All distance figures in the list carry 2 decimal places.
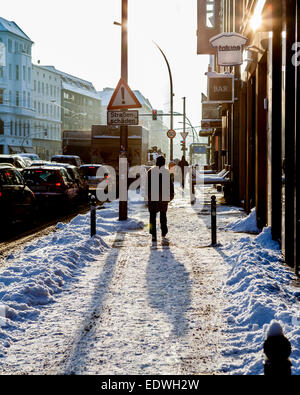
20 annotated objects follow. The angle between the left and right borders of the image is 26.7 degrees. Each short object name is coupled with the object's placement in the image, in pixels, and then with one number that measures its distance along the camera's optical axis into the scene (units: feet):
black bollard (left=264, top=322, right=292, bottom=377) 9.39
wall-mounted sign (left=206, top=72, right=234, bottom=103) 67.36
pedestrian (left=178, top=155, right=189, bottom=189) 113.98
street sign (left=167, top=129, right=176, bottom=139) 117.66
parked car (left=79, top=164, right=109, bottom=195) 105.40
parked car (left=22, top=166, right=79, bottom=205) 64.49
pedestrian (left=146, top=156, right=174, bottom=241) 42.42
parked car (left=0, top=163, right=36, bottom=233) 46.32
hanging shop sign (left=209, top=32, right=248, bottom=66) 57.16
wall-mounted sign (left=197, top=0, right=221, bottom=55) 109.60
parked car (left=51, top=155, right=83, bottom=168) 116.78
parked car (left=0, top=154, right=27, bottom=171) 82.84
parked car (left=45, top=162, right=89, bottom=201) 75.30
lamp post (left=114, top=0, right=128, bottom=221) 51.70
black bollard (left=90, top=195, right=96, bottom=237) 40.83
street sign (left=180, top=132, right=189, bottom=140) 133.08
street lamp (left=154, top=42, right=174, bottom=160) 127.95
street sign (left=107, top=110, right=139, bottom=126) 49.37
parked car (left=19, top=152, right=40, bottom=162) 121.23
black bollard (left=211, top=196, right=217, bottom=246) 39.09
